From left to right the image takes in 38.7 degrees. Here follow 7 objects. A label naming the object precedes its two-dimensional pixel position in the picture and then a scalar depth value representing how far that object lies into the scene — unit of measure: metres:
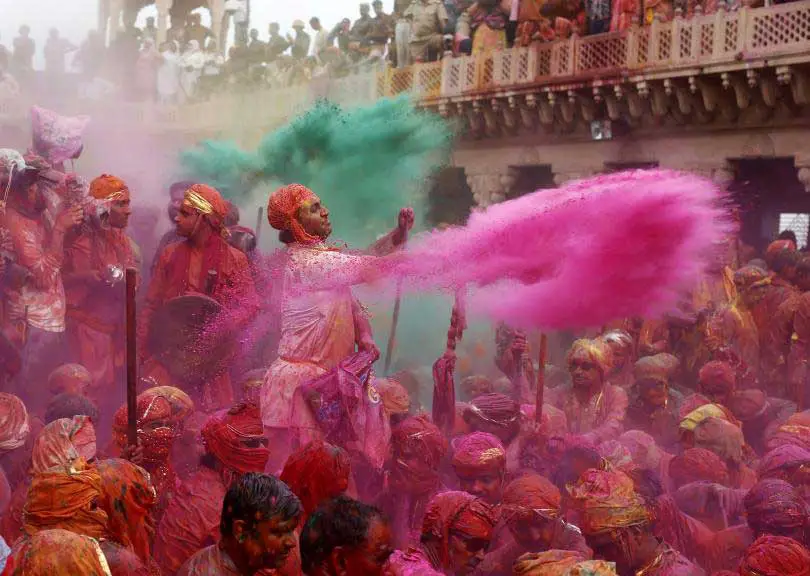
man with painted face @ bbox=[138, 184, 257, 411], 7.84
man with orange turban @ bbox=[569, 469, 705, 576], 4.71
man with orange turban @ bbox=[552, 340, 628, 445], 8.11
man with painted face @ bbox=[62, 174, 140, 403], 8.82
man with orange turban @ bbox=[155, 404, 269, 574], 5.11
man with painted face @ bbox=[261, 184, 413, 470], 6.14
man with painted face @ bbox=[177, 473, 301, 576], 3.77
